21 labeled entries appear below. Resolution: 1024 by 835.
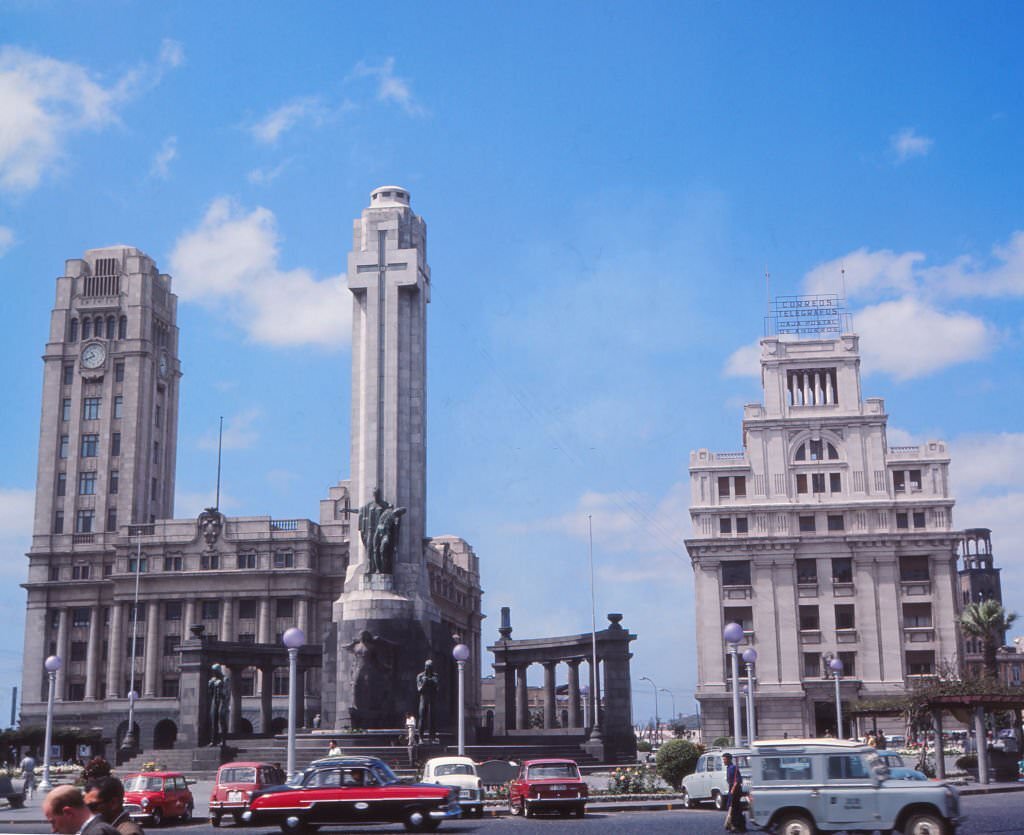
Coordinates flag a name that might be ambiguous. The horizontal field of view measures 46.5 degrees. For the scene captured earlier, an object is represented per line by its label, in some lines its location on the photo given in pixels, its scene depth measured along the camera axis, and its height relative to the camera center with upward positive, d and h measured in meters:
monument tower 56.09 +10.80
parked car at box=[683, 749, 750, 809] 33.38 -2.60
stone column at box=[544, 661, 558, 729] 76.00 -0.27
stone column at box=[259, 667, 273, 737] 69.44 +0.28
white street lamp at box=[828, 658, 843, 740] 52.45 +0.87
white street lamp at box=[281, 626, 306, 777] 35.08 +1.37
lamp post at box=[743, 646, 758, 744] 39.09 +0.02
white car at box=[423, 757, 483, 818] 32.94 -2.38
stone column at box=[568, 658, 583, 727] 75.53 -0.42
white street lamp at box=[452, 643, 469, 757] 43.38 +0.90
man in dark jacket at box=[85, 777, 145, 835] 10.13 -0.87
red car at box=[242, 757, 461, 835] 26.22 -2.39
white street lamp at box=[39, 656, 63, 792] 47.44 -0.41
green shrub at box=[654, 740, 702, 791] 38.91 -2.27
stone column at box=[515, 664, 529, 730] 76.50 -0.58
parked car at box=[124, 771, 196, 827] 30.61 -2.60
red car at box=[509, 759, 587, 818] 31.69 -2.56
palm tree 77.62 +4.06
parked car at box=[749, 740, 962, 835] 21.77 -1.94
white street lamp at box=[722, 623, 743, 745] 37.19 +1.51
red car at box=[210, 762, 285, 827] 30.41 -2.35
